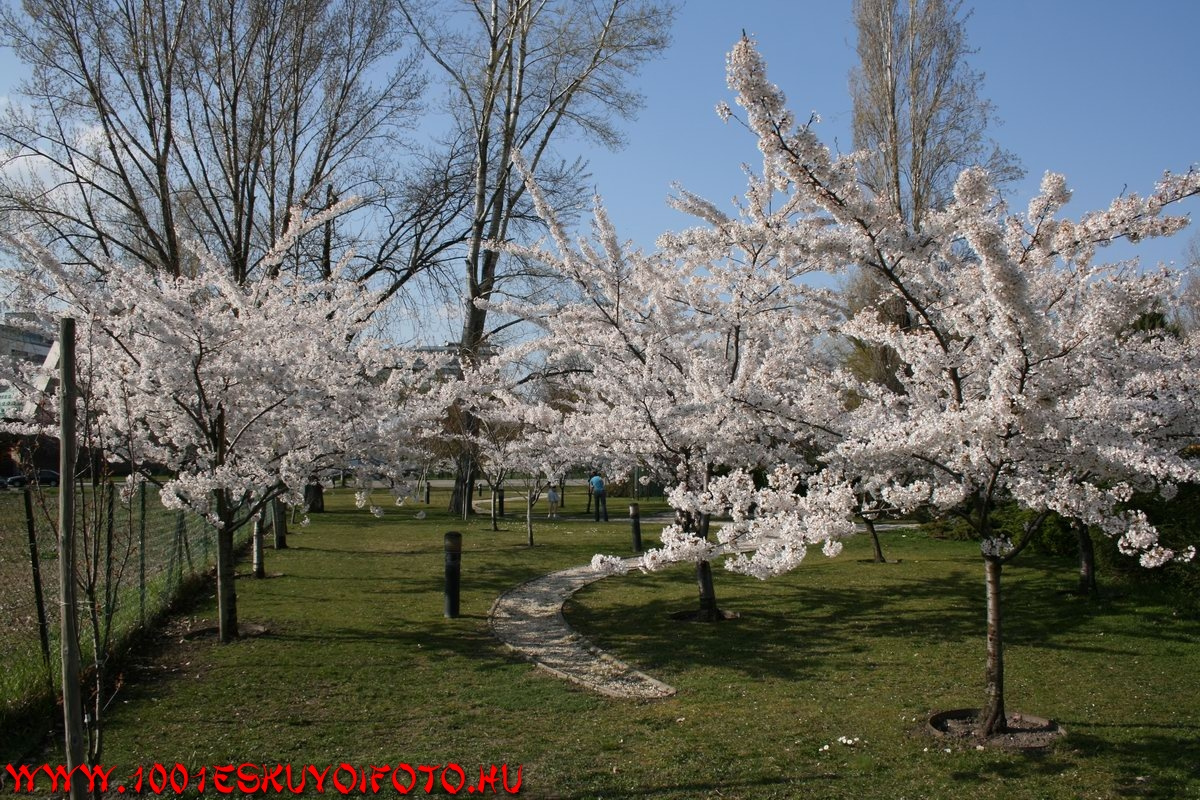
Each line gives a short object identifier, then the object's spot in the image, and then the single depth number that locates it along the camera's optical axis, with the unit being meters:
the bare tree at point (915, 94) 19.91
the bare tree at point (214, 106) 14.06
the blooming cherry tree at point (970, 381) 4.34
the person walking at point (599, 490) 23.83
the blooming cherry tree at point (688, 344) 7.77
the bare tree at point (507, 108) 19.67
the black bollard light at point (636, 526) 15.85
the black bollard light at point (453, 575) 9.56
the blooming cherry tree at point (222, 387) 7.40
